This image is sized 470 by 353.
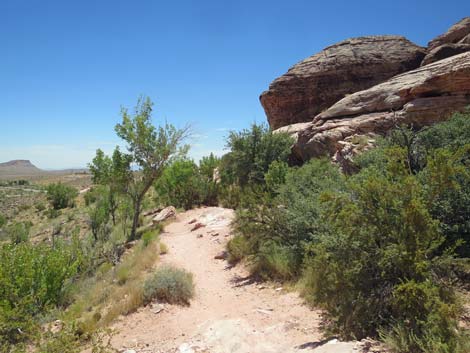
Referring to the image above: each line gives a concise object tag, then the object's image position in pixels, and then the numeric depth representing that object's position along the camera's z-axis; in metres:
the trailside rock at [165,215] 18.98
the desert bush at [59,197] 37.62
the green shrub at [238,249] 10.41
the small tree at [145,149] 15.86
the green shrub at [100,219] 19.40
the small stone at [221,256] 11.55
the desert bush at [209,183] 22.42
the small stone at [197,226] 16.12
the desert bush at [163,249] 12.28
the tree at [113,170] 16.08
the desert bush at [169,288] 7.66
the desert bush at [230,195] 19.24
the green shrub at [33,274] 7.38
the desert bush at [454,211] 5.18
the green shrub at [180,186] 22.41
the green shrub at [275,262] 8.08
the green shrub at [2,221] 31.41
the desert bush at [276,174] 14.51
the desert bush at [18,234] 23.77
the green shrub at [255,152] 18.02
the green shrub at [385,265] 3.82
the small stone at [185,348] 5.24
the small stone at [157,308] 7.22
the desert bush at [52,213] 33.19
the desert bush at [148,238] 13.34
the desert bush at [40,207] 37.81
